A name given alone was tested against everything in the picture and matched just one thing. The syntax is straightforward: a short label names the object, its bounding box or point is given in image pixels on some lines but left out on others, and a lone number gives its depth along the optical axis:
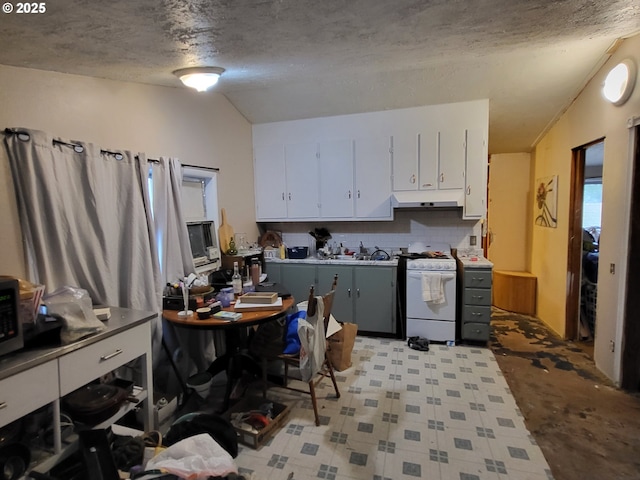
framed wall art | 4.18
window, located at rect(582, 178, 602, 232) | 5.55
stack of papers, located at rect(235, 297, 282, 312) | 2.61
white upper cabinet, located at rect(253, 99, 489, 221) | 3.92
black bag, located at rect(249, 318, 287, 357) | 2.68
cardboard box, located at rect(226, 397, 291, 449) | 2.22
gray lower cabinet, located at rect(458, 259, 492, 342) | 3.66
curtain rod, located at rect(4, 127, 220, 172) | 1.91
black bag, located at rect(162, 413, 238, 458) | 2.06
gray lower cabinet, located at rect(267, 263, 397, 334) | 3.97
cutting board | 3.87
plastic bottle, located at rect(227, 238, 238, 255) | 3.95
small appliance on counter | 1.43
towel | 3.70
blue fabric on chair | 2.64
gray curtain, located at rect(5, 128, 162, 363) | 2.00
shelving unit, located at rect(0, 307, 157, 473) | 1.42
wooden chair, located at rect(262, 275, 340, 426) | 2.44
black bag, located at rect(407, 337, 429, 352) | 3.67
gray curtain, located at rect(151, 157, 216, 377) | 2.92
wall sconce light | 2.76
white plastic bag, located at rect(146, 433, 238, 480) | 1.53
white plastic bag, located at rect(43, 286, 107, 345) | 1.67
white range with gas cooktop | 3.72
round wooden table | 2.39
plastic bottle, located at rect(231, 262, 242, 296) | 3.01
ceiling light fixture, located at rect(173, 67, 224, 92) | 2.38
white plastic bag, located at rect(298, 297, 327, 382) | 2.34
